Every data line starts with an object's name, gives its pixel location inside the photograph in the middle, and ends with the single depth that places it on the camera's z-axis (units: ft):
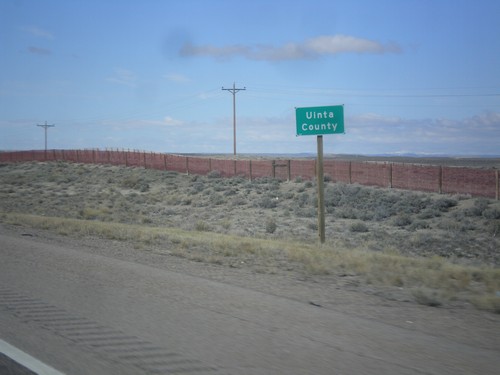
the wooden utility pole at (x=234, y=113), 279.90
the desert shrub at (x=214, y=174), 193.98
